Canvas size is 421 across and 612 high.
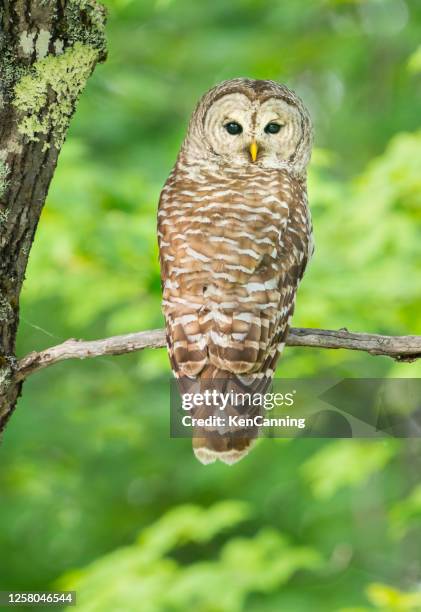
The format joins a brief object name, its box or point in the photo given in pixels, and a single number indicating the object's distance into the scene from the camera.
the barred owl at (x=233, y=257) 6.34
